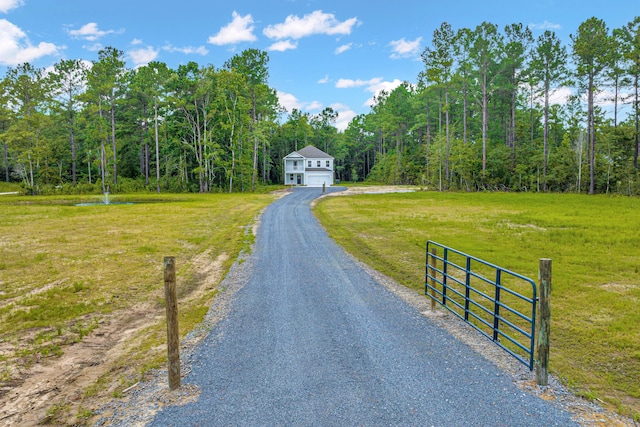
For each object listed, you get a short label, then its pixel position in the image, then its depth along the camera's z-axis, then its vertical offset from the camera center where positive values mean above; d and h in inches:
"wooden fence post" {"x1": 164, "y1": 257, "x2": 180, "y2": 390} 194.5 -69.7
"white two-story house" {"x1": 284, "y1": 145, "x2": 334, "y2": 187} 2632.9 +146.6
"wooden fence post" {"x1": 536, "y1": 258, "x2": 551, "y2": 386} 187.9 -69.4
